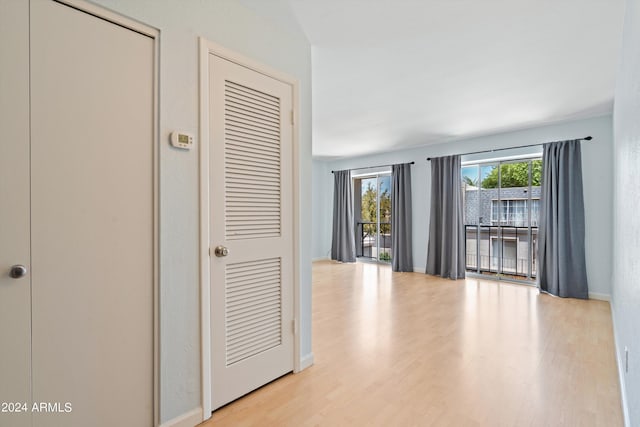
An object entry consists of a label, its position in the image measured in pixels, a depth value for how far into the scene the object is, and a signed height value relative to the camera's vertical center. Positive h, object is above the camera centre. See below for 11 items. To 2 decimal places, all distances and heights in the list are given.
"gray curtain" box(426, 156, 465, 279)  5.41 -0.11
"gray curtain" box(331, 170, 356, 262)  7.31 -0.07
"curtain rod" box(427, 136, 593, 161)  4.17 +1.05
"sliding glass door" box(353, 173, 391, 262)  7.02 +0.00
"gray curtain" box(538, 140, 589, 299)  4.21 -0.10
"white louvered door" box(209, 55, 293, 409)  1.82 -0.07
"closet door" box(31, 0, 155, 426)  1.27 +0.00
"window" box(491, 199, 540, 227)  4.90 +0.05
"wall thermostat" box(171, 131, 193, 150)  1.62 +0.40
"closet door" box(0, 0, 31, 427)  1.18 +0.03
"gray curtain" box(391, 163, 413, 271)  6.20 -0.20
